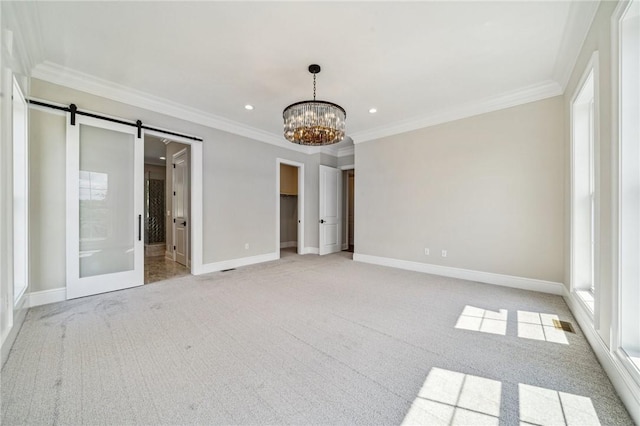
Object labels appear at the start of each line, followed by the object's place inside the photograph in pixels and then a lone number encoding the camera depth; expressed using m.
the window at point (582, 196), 2.79
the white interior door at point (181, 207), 4.93
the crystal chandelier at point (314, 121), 2.86
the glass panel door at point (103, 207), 3.11
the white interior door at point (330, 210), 6.22
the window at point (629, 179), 1.58
